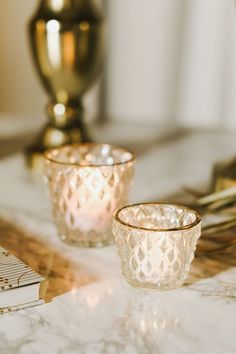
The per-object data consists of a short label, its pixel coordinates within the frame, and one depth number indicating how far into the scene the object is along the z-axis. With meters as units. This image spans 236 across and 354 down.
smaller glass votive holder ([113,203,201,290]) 0.71
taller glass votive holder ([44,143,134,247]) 0.80
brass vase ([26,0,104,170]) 1.01
